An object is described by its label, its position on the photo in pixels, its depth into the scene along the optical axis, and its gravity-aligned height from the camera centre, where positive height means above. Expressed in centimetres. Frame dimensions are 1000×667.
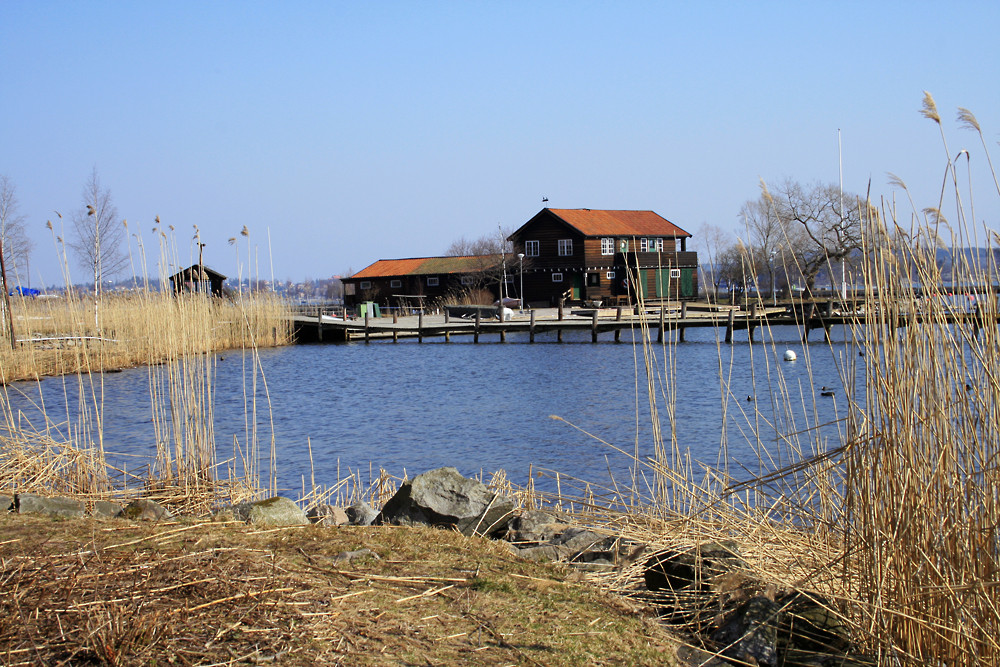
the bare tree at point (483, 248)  5986 +510
